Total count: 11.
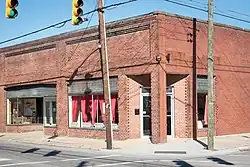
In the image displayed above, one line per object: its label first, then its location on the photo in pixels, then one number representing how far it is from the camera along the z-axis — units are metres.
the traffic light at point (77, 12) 14.58
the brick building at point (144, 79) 22.63
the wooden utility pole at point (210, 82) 18.95
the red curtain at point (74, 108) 27.93
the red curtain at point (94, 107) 26.39
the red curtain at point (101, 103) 25.75
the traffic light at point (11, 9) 13.31
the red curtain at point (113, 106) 24.95
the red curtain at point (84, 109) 27.16
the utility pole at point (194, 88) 23.63
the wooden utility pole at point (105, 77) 20.23
